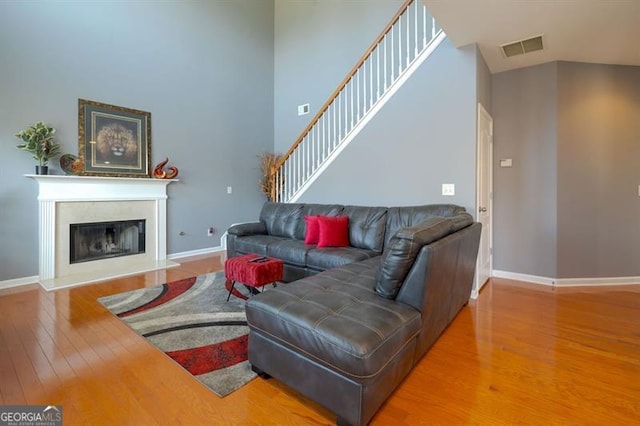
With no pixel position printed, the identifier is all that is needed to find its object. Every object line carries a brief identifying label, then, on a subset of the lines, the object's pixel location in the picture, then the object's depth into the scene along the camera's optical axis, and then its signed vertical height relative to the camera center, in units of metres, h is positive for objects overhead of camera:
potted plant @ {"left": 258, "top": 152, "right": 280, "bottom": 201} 5.64 +0.79
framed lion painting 4.07 +1.04
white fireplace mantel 3.71 +0.06
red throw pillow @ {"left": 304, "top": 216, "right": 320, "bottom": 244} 3.67 -0.26
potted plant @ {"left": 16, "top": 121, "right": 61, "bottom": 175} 3.49 +0.82
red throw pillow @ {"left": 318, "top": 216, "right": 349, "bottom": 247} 3.50 -0.24
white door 3.23 +0.20
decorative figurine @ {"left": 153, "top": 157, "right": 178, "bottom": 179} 4.78 +0.64
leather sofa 1.37 -0.57
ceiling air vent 3.06 +1.76
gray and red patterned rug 1.87 -0.95
